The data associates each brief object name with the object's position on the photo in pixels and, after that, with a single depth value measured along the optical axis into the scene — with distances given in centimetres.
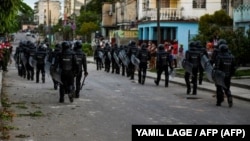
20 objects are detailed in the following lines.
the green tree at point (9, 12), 1312
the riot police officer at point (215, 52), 1729
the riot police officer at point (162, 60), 2361
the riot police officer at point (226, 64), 1688
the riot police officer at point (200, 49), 2097
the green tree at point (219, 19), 4609
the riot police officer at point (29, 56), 2739
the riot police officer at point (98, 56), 3906
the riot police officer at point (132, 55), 2746
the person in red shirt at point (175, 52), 3659
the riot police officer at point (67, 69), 1773
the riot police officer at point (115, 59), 3402
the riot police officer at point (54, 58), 1825
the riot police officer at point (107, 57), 3612
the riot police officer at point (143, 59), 2545
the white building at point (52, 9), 16462
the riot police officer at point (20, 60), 2983
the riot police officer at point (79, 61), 1894
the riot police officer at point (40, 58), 2578
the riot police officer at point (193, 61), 2085
